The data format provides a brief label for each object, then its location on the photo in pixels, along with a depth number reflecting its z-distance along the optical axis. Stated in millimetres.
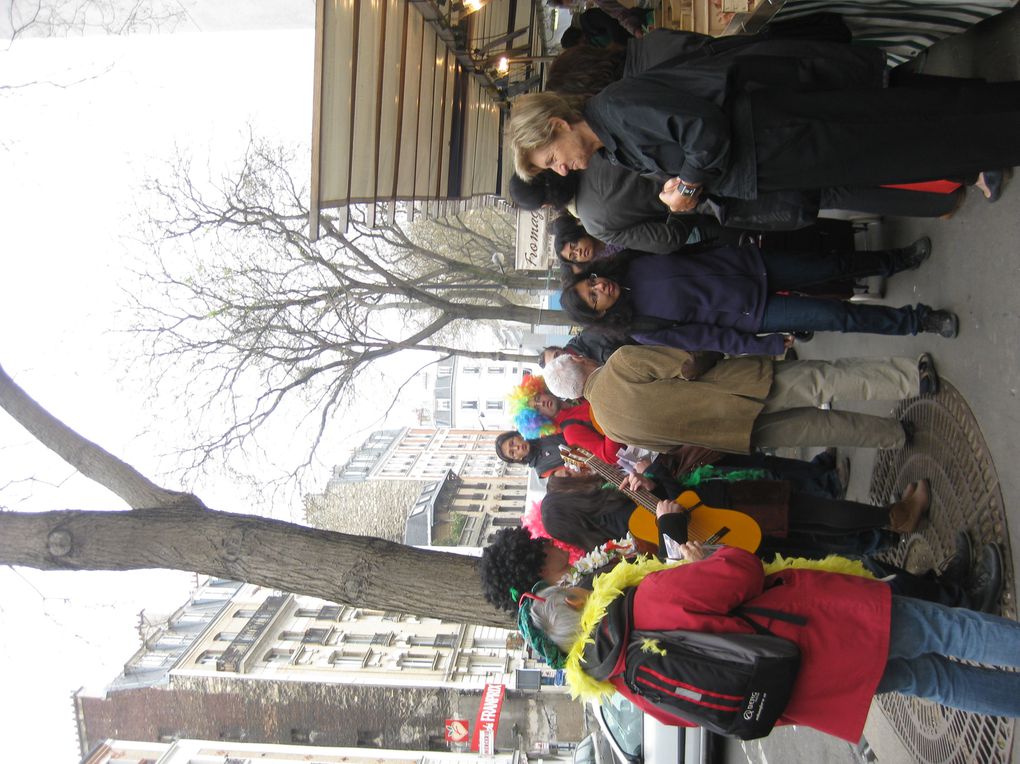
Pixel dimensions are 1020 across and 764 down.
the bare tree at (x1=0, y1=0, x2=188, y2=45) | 4688
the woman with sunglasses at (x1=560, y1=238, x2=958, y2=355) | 4293
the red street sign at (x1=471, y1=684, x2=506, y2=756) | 24156
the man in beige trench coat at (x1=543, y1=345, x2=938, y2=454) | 4215
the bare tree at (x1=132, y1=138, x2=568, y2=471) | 11695
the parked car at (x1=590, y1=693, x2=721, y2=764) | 5227
